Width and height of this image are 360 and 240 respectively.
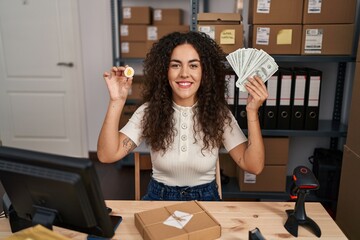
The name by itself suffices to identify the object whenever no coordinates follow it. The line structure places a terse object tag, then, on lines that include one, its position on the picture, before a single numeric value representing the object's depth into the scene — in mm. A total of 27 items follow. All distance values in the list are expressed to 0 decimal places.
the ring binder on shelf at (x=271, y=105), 2217
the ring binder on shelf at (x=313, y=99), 2191
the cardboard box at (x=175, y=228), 970
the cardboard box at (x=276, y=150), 2352
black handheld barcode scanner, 1055
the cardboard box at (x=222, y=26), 2184
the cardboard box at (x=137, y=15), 2988
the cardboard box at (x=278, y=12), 2109
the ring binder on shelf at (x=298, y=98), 2199
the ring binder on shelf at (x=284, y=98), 2205
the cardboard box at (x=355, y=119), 1937
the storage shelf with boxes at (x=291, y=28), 2109
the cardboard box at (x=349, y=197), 1920
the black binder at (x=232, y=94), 2264
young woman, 1462
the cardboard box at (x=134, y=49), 3059
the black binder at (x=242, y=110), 2285
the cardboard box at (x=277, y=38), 2150
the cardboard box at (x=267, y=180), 2396
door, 3371
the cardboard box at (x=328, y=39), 2133
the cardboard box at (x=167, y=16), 3061
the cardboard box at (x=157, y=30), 3029
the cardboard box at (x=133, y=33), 3016
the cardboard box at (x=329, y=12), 2094
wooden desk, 1047
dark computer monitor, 738
